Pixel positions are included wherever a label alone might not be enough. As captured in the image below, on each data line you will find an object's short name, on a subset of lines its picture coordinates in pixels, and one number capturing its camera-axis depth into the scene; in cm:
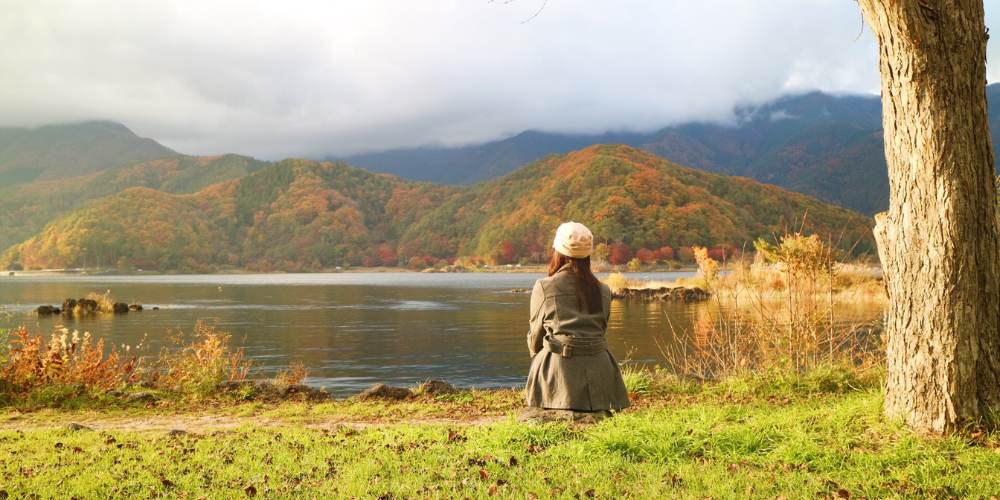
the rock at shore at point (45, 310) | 3881
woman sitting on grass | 646
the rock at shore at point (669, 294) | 4775
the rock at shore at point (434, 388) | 1165
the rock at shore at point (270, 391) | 1138
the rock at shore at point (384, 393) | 1148
